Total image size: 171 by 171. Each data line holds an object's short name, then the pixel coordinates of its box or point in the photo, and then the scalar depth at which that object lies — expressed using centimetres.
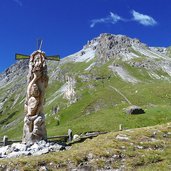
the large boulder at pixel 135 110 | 4047
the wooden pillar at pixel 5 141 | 2365
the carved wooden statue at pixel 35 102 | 1683
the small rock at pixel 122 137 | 1504
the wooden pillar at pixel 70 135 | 2594
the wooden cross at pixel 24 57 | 1855
